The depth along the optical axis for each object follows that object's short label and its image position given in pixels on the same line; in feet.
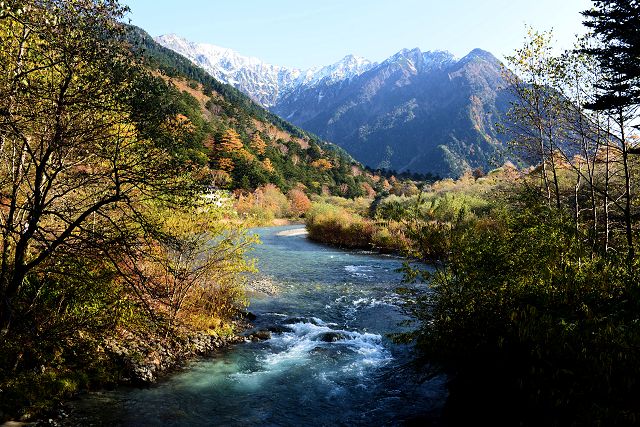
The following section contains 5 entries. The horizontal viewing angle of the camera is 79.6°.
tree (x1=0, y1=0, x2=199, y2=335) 17.44
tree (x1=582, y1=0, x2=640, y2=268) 39.99
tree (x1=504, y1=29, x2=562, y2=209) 43.39
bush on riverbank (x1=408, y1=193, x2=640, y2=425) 15.85
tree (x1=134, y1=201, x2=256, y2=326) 32.83
